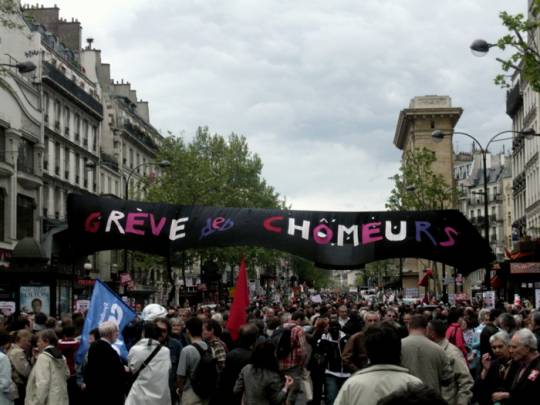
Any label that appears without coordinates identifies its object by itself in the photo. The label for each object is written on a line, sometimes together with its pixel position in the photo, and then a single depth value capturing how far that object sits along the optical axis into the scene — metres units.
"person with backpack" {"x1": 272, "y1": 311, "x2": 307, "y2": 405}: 10.91
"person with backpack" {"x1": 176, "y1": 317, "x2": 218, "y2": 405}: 10.35
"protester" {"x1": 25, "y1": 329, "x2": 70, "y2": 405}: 10.50
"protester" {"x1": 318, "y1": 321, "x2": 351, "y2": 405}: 14.75
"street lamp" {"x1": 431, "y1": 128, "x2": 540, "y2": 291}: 32.24
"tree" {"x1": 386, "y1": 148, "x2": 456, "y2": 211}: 57.72
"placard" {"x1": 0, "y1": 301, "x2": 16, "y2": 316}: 21.73
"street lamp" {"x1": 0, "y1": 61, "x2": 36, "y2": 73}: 24.25
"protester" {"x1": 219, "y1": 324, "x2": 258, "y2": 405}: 9.86
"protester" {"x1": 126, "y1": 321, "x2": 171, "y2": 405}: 10.36
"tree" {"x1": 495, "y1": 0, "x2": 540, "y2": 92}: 17.75
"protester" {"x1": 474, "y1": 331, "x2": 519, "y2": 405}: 9.27
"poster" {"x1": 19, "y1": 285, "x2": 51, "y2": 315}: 22.94
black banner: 14.24
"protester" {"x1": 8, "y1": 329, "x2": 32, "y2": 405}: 11.21
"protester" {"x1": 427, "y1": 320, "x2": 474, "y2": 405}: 9.58
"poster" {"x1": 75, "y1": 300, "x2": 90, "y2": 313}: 24.73
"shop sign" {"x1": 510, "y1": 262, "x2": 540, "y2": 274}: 30.73
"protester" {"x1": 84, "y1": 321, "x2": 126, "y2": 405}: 10.45
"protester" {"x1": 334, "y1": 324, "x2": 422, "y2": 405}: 5.61
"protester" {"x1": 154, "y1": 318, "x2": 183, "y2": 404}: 11.23
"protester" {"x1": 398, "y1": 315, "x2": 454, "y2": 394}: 9.23
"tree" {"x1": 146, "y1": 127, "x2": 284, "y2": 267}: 66.12
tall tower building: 104.44
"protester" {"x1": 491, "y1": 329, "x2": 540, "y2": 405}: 7.35
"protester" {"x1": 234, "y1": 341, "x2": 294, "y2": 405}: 9.05
